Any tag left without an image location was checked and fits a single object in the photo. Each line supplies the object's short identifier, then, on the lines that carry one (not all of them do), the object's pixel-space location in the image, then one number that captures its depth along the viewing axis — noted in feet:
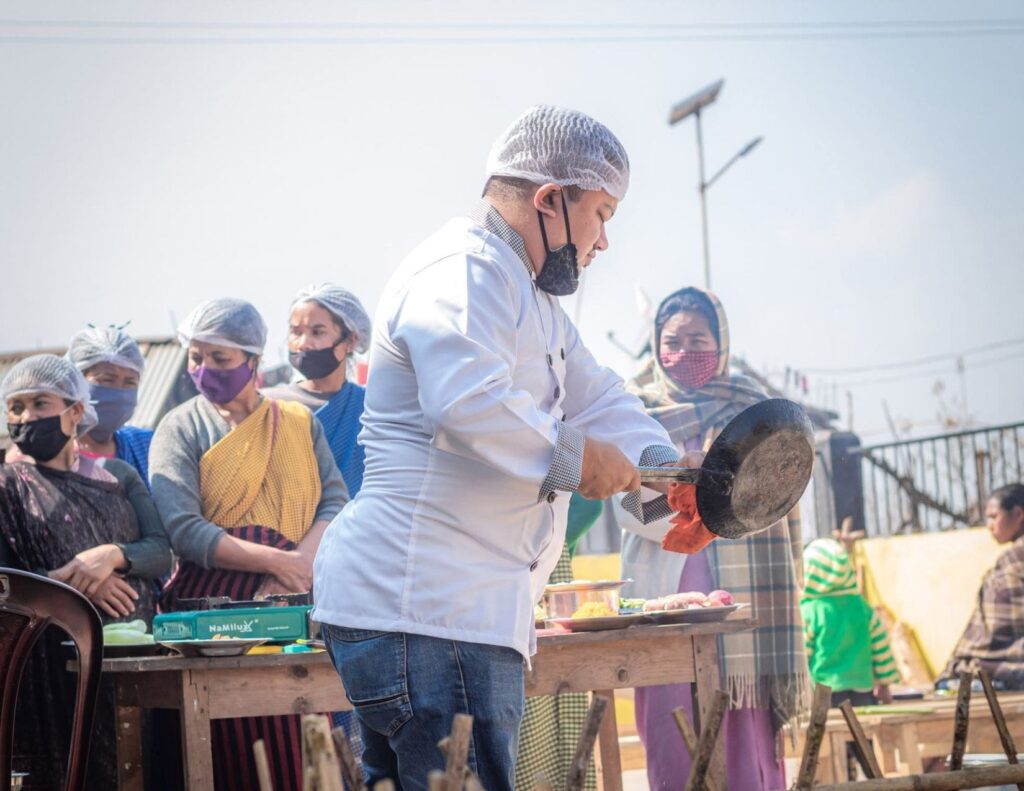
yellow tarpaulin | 34.19
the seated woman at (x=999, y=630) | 24.91
